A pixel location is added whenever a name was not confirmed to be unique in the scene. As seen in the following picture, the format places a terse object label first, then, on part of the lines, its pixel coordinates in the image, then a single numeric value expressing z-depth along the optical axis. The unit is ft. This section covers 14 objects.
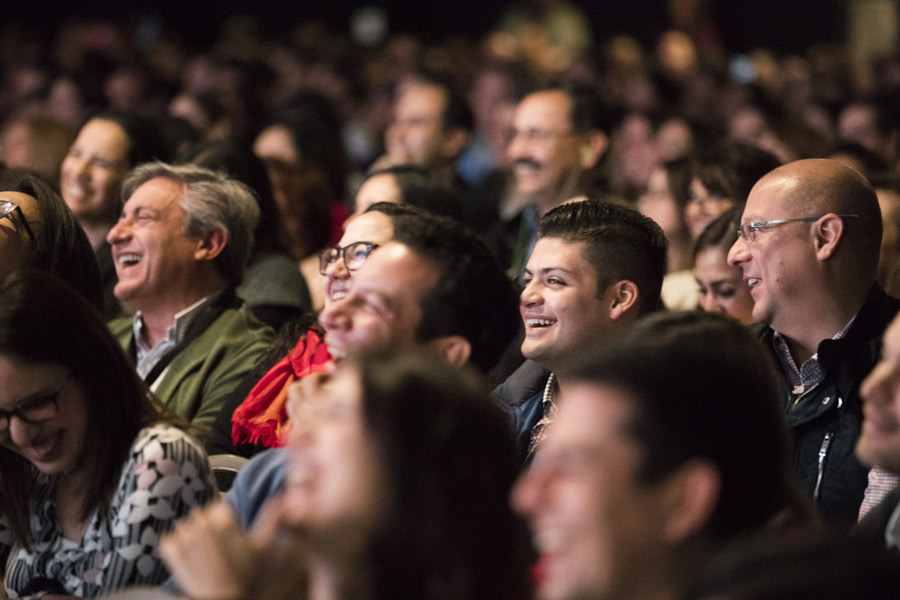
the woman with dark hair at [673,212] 25.92
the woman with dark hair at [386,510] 9.73
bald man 16.16
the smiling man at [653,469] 9.25
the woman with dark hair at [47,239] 18.69
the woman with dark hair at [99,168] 28.68
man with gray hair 21.22
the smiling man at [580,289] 17.58
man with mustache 30.21
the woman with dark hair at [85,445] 13.69
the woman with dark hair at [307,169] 29.48
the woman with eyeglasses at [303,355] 17.64
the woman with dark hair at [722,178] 24.94
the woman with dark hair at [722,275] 21.63
